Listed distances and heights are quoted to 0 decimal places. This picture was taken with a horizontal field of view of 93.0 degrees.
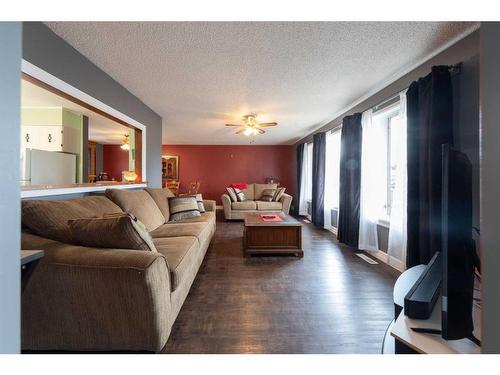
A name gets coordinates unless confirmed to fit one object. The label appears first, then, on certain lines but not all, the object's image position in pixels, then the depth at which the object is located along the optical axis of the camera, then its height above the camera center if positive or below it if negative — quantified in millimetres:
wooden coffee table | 3350 -726
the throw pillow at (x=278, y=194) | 6822 -195
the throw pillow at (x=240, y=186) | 7273 +31
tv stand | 824 -549
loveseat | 6352 -516
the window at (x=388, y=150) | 3334 +557
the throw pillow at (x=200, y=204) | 4305 -325
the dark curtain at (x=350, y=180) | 3684 +126
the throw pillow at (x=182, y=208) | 3695 -345
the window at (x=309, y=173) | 6755 +423
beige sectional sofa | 1322 -649
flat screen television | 823 -250
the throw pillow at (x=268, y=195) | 6895 -227
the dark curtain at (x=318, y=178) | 5348 +225
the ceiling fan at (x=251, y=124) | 4477 +1202
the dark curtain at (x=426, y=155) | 2105 +325
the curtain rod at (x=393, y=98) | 2061 +1109
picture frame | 8359 +687
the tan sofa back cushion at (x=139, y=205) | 2688 -225
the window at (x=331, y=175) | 4996 +275
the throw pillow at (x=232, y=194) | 6582 -199
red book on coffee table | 3703 -488
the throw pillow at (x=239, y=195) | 6723 -229
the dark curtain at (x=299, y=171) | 7164 +512
